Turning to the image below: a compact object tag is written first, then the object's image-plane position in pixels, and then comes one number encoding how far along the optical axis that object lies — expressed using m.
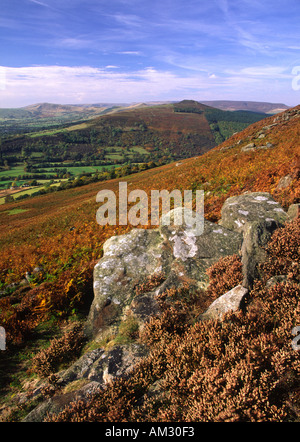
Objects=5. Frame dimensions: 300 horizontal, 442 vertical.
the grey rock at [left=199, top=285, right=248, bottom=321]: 4.35
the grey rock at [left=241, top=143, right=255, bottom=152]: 26.34
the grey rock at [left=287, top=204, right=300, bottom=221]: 6.67
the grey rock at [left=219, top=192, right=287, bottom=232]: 7.38
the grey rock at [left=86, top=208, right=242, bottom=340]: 5.89
